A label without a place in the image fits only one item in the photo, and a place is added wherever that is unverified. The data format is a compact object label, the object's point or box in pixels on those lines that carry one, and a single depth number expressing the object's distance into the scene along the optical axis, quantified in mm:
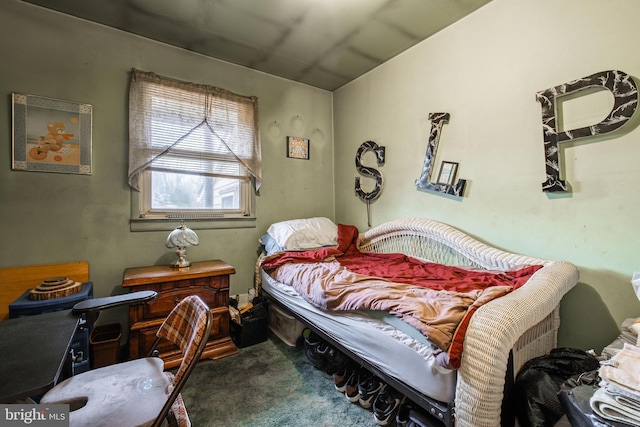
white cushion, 921
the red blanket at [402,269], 1617
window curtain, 2416
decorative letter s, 2965
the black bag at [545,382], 1069
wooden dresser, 2006
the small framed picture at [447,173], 2303
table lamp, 2332
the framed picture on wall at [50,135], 2045
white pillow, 2678
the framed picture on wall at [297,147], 3269
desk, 677
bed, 967
